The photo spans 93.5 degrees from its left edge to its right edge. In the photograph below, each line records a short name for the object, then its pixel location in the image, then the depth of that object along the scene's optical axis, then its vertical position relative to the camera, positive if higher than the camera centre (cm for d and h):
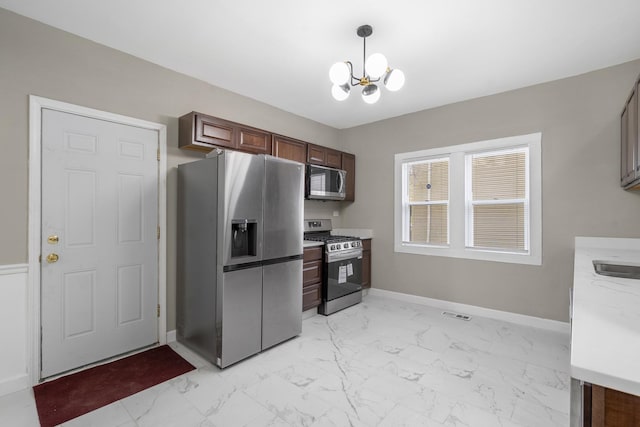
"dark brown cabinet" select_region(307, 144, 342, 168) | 412 +83
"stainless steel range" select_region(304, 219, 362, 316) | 370 -74
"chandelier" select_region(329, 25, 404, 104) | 209 +102
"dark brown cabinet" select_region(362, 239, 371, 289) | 445 -74
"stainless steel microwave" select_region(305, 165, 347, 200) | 406 +44
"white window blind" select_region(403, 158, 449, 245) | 405 +18
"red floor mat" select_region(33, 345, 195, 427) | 196 -127
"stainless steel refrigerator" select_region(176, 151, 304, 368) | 249 -37
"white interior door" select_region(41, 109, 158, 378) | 234 -23
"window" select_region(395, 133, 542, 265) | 340 +17
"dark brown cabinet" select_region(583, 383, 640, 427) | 68 -45
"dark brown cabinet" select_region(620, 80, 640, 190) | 215 +56
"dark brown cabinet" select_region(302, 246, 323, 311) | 350 -76
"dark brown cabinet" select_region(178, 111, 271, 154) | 289 +82
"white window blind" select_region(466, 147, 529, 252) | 348 +17
